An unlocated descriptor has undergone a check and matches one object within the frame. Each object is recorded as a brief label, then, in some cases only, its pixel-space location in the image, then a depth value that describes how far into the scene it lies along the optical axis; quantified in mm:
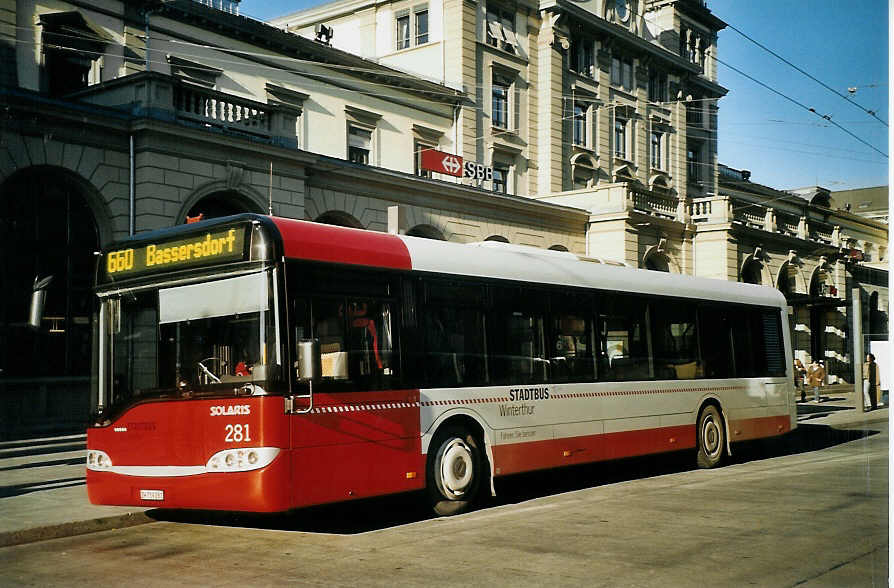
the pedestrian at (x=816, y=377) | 28616
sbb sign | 30625
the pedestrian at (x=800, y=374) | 32094
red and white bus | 9078
